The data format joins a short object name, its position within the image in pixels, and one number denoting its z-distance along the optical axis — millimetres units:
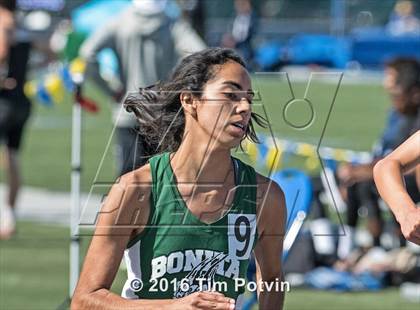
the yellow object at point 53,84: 19109
